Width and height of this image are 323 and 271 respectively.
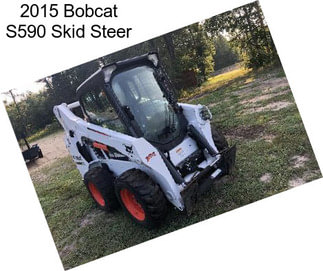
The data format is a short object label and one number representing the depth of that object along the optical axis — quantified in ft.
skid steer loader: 12.91
